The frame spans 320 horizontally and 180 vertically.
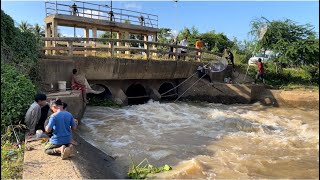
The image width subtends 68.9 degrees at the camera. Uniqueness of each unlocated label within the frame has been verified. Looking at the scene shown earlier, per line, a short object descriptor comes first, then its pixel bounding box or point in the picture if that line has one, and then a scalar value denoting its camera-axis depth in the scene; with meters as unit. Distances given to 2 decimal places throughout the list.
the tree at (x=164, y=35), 30.59
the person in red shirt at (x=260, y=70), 13.27
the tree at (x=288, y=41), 14.70
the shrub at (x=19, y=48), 6.91
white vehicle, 16.19
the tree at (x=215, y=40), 35.15
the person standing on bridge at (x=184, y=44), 13.39
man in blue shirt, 4.22
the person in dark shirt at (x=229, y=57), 14.01
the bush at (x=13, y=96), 5.16
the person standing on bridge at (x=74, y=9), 14.65
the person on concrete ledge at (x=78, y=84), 8.67
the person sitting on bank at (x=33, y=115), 4.99
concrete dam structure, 8.94
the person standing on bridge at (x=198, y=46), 14.20
